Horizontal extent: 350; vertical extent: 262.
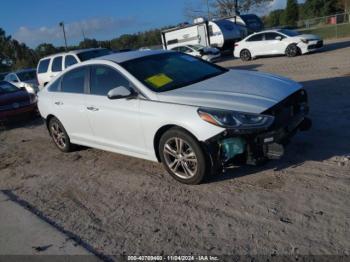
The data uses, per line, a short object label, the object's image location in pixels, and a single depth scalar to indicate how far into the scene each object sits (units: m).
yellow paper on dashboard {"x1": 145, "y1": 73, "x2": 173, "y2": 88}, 5.36
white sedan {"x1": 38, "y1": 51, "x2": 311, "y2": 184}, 4.55
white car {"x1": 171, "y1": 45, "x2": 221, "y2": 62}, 23.81
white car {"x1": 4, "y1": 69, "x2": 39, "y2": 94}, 17.81
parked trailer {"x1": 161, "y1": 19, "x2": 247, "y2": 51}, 27.59
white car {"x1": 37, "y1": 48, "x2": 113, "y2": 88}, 14.55
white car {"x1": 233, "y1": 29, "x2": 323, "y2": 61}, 20.03
